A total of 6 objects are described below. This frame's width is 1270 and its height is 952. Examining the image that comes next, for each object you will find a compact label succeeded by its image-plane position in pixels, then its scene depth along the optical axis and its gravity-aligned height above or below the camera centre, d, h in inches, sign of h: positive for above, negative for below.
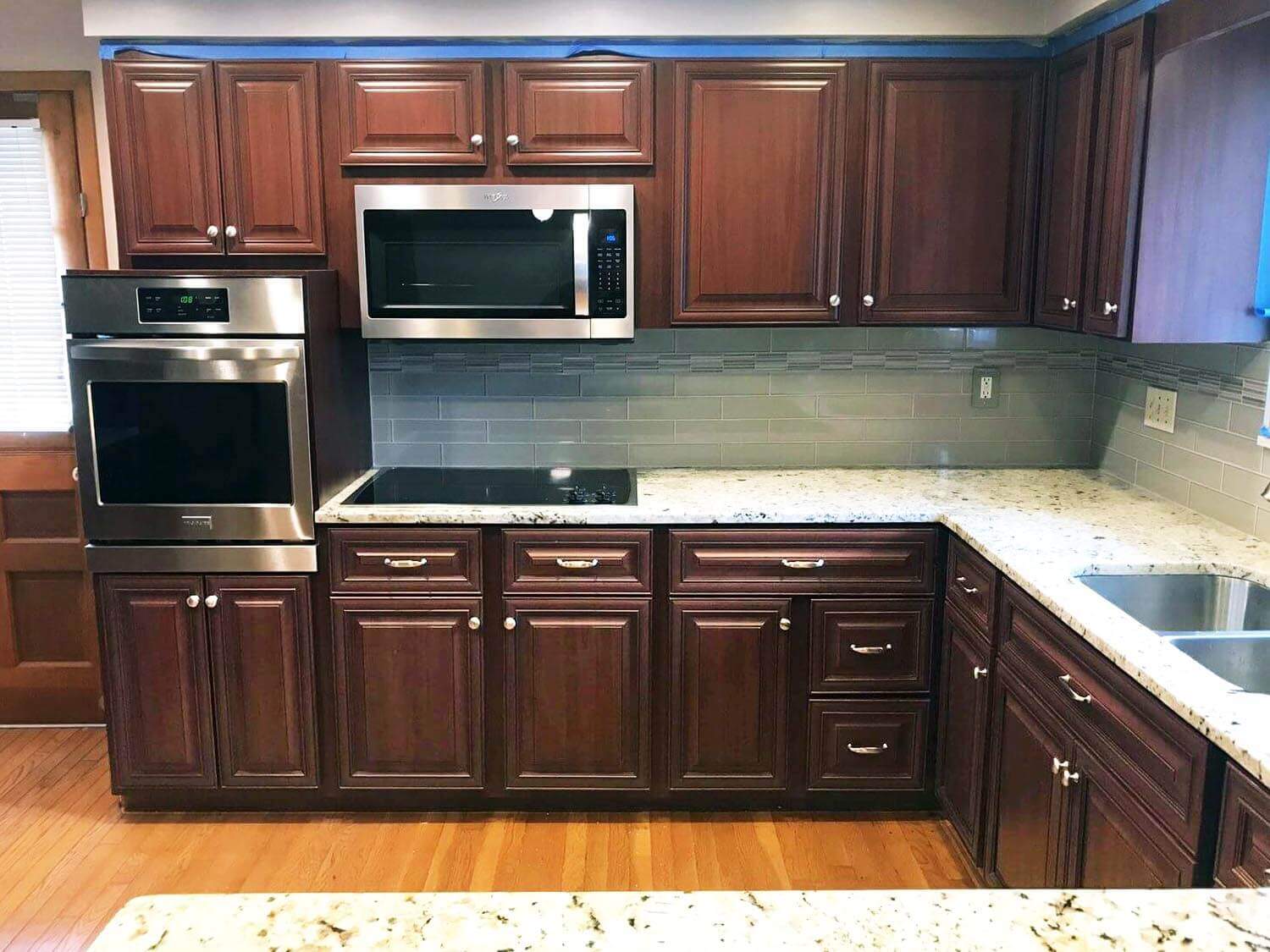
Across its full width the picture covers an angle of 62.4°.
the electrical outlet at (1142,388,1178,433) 112.1 -12.7
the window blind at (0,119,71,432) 130.0 -1.2
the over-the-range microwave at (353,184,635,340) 112.5 +3.0
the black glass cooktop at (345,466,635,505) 114.4 -22.5
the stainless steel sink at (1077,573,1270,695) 84.0 -25.1
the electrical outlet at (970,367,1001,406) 131.0 -11.8
